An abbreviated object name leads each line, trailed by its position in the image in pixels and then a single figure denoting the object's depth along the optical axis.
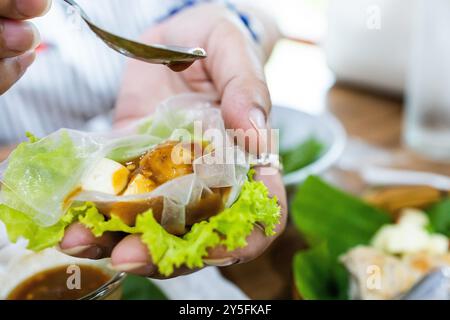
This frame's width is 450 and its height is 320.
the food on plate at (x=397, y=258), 0.38
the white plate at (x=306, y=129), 0.51
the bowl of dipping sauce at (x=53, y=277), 0.31
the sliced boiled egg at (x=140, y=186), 0.25
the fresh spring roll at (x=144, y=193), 0.23
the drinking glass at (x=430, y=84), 0.63
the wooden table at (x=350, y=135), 0.42
